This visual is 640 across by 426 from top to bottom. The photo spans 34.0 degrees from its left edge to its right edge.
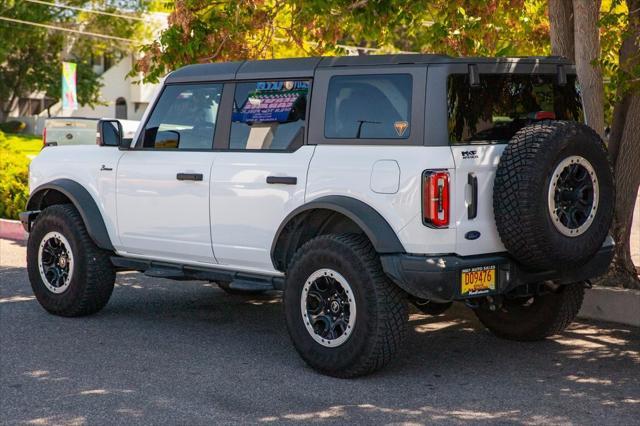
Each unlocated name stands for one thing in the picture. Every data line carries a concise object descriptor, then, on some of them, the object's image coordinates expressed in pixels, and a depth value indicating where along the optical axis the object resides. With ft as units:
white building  217.36
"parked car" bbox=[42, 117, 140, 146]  58.75
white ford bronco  20.77
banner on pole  116.26
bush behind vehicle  50.06
